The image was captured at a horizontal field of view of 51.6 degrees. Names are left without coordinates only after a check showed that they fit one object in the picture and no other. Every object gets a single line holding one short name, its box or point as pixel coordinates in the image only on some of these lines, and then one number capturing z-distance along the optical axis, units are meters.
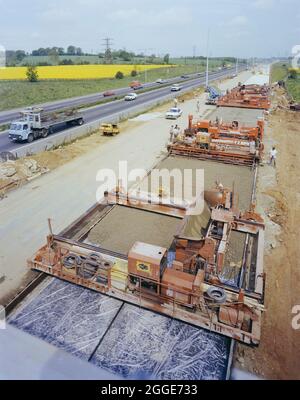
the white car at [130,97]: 49.81
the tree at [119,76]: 82.57
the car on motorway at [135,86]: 66.56
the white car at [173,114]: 33.88
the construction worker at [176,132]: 22.73
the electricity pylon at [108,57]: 123.70
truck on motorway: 24.95
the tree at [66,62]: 110.56
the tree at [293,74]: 90.17
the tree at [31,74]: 65.38
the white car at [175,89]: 59.66
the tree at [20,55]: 133.88
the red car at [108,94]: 53.82
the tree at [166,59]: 155.75
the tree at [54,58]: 108.68
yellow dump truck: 27.00
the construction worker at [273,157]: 19.69
